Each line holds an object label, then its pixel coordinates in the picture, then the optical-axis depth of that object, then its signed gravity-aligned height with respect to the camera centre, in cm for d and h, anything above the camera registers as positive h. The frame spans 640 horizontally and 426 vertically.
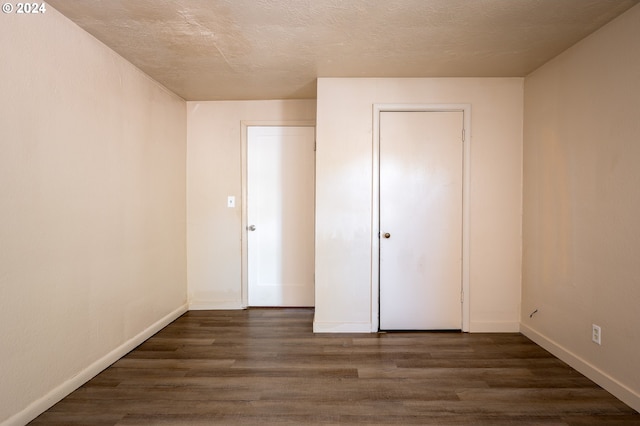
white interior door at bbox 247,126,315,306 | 373 -12
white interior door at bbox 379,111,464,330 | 303 -14
